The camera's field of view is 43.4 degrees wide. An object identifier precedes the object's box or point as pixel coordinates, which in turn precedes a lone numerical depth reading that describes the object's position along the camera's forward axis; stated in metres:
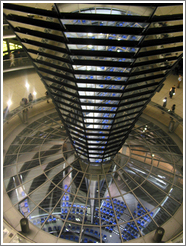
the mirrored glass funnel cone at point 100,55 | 10.98
